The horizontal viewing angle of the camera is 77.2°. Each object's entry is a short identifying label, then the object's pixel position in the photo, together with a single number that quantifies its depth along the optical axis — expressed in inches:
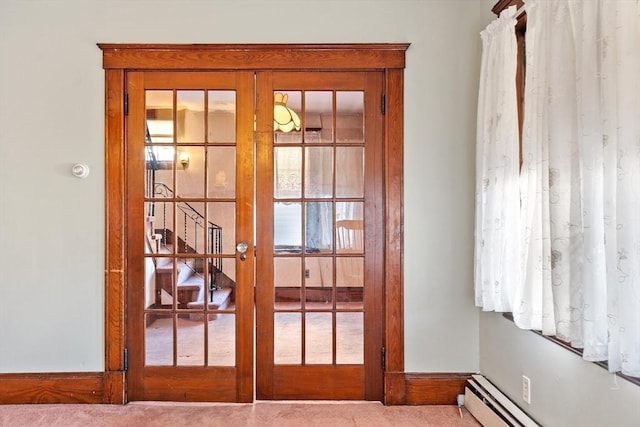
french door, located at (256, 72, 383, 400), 101.0
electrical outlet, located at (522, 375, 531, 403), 79.0
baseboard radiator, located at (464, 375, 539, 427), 78.9
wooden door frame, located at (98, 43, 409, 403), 99.8
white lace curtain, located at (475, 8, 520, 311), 78.5
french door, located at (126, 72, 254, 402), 100.9
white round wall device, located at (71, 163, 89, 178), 98.5
